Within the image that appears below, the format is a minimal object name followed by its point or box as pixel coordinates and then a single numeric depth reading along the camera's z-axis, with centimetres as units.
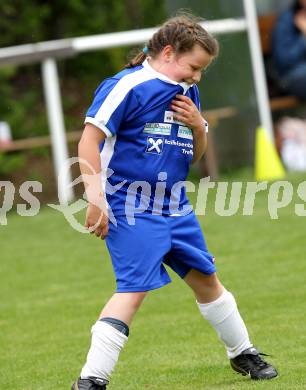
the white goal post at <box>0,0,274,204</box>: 2400
